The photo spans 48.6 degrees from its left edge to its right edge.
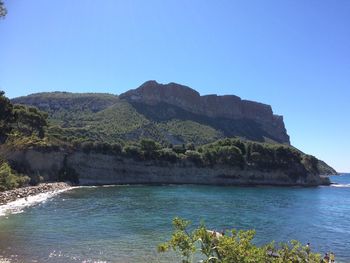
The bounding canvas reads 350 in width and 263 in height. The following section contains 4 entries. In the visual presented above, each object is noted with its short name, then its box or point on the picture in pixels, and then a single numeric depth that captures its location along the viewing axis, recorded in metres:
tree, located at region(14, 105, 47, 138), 84.44
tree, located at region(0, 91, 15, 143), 55.97
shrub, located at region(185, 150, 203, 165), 112.38
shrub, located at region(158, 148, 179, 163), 107.88
